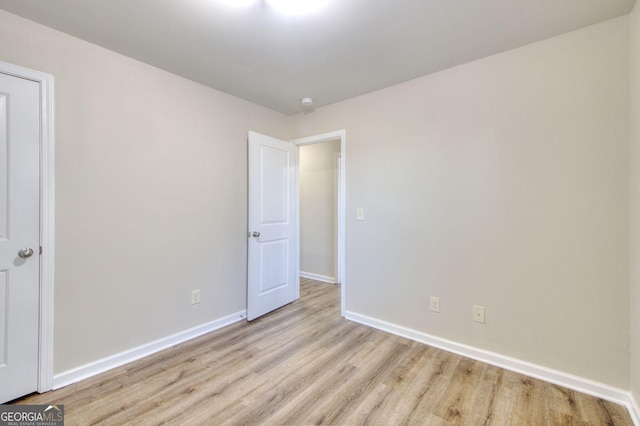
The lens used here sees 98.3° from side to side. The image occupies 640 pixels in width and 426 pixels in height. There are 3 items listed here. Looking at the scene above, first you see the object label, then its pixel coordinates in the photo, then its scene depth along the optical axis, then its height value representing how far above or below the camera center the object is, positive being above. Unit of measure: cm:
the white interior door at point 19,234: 164 -13
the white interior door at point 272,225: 293 -13
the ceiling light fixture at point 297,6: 156 +120
